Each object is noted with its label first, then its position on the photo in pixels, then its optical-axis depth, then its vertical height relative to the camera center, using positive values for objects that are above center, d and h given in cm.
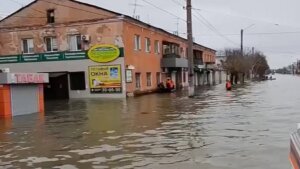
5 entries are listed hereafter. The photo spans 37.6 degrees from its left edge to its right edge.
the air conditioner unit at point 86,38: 3659 +331
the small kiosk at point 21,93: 2197 -73
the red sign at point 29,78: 2263 +8
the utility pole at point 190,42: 3253 +244
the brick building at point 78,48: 3606 +261
